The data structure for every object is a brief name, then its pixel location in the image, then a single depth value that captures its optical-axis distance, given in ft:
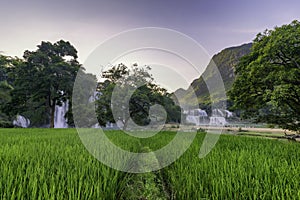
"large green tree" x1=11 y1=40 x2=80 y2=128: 68.18
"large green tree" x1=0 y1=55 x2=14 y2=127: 68.73
